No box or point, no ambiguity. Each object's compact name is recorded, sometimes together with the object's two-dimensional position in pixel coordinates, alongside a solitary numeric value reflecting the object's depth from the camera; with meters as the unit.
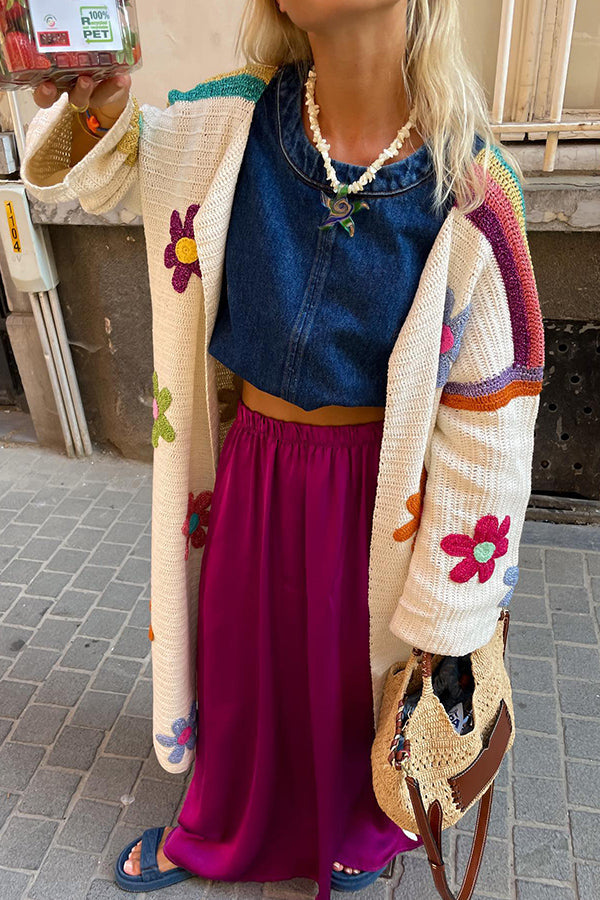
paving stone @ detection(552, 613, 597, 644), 2.95
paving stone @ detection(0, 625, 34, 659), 2.95
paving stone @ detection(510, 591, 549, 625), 3.06
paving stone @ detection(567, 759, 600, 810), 2.34
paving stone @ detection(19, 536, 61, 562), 3.47
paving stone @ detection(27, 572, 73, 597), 3.24
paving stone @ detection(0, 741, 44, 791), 2.45
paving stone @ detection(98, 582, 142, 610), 3.16
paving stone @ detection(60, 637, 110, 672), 2.88
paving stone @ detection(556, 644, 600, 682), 2.79
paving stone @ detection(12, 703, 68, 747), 2.60
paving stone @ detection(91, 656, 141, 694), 2.78
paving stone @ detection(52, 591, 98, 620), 3.12
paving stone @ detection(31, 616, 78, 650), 2.97
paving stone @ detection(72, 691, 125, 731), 2.64
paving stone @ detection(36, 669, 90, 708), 2.73
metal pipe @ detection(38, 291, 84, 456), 3.87
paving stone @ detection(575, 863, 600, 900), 2.09
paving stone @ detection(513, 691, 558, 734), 2.59
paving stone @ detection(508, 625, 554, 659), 2.90
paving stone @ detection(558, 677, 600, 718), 2.64
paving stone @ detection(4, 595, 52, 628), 3.09
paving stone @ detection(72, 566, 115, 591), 3.27
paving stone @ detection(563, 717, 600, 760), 2.49
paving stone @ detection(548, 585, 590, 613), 3.11
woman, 1.34
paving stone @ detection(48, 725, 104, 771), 2.51
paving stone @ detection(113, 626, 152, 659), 2.92
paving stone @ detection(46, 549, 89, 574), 3.38
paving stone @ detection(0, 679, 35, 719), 2.70
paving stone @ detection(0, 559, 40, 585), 3.32
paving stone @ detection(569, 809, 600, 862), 2.20
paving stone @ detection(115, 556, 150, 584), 3.30
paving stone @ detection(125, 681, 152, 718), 2.68
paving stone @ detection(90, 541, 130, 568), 3.42
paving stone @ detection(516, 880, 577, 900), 2.09
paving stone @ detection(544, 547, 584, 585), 3.26
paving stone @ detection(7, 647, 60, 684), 2.84
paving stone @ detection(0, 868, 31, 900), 2.12
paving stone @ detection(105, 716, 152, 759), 2.54
